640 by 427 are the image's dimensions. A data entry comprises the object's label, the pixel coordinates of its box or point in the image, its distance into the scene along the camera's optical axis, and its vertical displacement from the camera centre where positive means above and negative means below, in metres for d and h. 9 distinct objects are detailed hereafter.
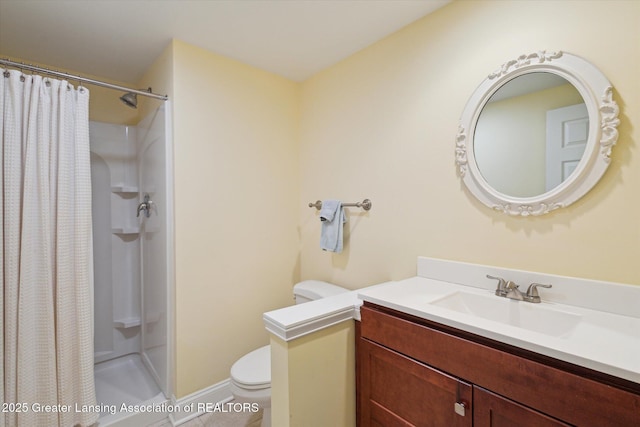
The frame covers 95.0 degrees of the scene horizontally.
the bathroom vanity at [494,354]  0.74 -0.44
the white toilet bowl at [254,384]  1.47 -0.89
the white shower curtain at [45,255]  1.45 -0.24
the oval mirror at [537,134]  1.09 +0.32
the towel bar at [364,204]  1.89 +0.04
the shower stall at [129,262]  2.03 -0.42
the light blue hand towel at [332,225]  1.98 -0.10
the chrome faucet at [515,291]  1.17 -0.34
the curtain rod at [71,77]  1.42 +0.71
